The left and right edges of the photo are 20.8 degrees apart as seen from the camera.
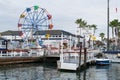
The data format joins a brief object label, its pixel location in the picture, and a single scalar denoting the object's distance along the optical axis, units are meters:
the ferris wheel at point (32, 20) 93.19
